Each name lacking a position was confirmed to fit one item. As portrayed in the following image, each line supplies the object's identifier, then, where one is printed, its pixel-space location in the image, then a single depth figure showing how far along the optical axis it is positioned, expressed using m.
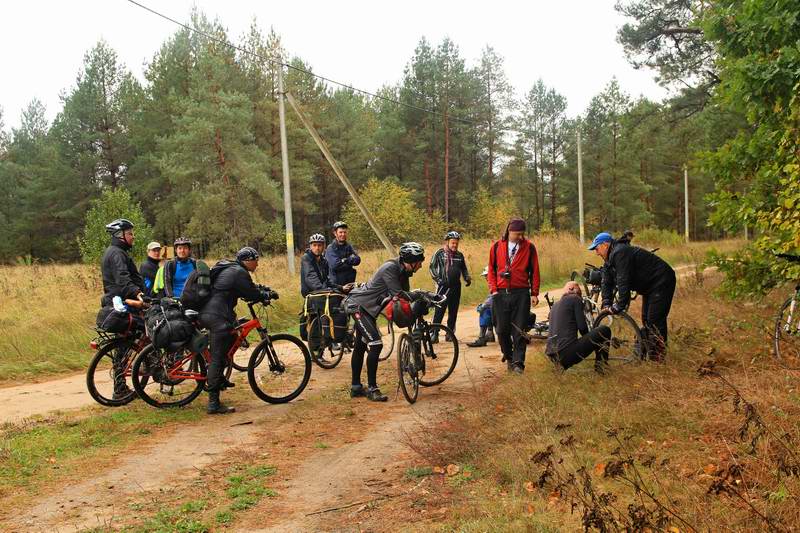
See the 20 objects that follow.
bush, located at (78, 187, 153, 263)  20.25
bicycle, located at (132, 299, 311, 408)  7.92
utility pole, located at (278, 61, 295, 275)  19.56
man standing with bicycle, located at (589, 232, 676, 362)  7.85
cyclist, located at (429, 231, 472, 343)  11.69
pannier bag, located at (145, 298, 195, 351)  7.62
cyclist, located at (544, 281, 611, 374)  7.54
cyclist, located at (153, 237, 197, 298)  9.56
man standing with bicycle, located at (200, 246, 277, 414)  7.78
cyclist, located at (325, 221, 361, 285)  10.81
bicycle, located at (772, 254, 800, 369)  7.45
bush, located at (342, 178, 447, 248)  38.44
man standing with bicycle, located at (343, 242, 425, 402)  8.14
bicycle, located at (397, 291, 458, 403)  8.03
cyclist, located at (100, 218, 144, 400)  8.23
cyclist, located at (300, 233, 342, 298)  10.53
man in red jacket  8.80
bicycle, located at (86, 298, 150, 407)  8.04
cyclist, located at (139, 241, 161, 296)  10.84
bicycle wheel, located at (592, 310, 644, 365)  7.71
